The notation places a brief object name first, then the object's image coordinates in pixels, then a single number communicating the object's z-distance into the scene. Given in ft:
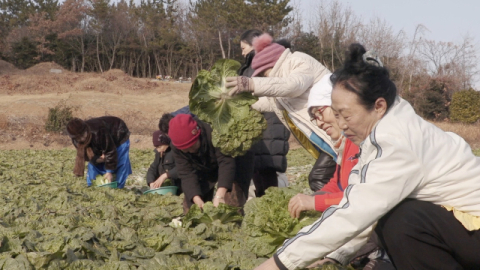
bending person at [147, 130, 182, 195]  22.81
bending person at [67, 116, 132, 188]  22.50
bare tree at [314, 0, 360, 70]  109.91
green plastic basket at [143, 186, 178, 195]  22.50
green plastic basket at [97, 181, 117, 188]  23.66
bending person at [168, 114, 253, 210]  15.38
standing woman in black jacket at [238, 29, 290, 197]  18.15
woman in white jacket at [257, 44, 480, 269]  7.64
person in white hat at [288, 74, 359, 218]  10.88
